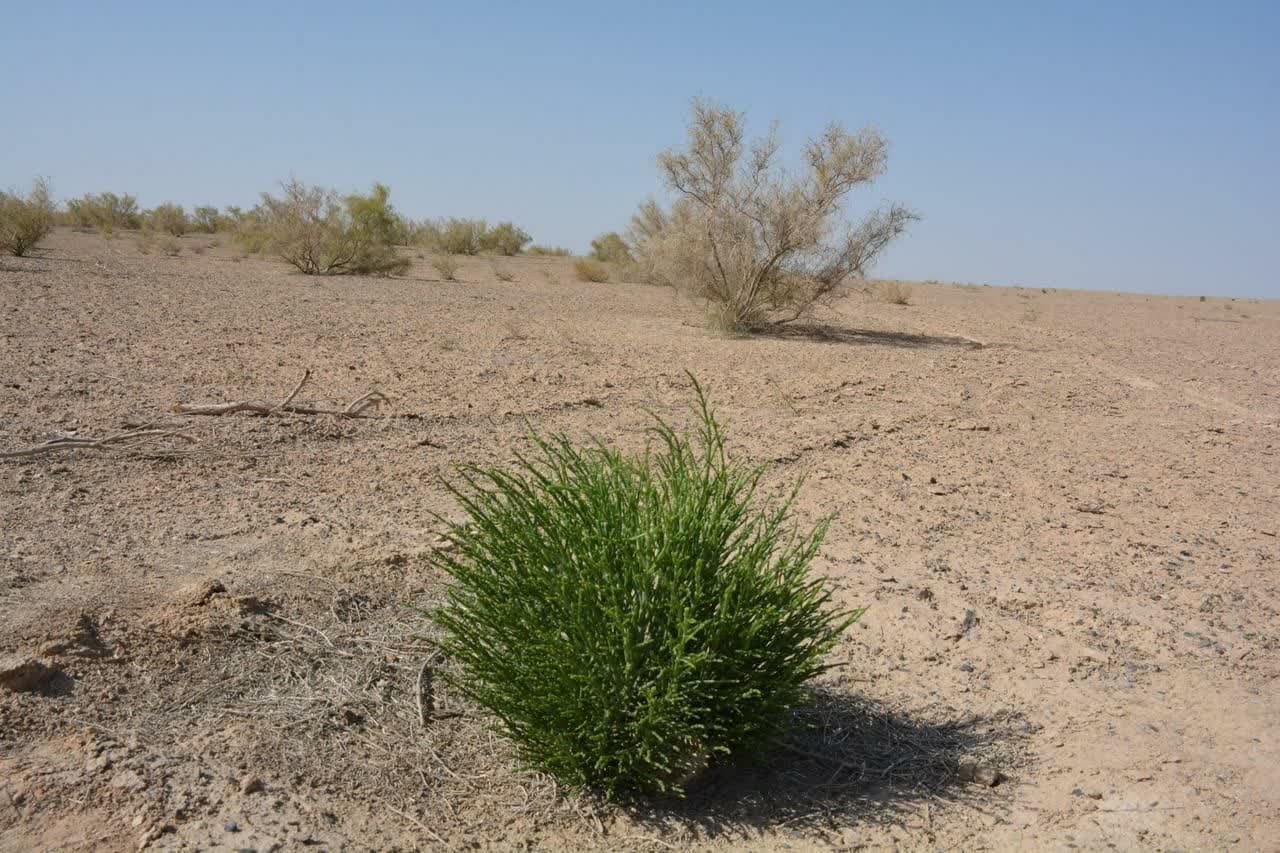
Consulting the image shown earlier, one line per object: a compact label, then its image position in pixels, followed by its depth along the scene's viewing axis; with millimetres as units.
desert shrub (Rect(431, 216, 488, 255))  36544
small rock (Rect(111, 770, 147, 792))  3354
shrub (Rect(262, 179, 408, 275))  23516
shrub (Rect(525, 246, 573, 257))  42500
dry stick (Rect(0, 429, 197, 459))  6363
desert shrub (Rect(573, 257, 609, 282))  29875
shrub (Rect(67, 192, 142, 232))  36062
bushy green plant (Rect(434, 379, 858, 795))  3365
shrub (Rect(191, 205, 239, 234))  39503
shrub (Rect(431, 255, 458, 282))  25766
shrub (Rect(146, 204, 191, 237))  35938
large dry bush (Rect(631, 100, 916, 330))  17000
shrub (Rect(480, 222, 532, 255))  39000
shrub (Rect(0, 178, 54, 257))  19922
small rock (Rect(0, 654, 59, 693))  3738
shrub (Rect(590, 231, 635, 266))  35844
